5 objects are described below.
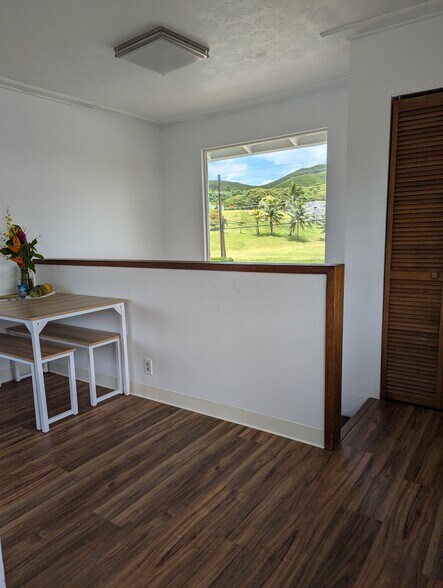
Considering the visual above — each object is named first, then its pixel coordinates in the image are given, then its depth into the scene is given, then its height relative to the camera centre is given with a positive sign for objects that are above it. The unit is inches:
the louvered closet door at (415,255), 99.8 -6.4
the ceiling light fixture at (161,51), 105.3 +50.6
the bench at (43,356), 100.9 -30.1
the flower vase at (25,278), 133.2 -13.0
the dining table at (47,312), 98.4 -19.1
